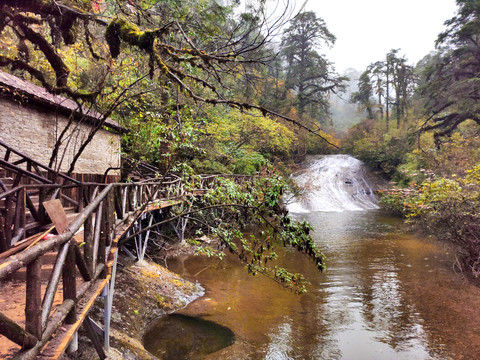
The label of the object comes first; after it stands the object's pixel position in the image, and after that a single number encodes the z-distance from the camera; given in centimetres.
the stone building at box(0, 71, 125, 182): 849
